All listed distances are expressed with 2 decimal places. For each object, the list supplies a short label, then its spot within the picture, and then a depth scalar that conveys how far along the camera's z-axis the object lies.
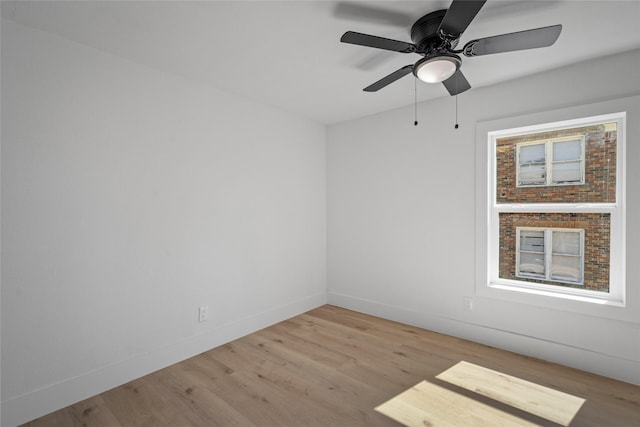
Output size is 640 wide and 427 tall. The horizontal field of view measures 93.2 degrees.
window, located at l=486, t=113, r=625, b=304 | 2.43
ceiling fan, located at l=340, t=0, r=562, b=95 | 1.56
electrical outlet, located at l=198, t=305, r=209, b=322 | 2.77
